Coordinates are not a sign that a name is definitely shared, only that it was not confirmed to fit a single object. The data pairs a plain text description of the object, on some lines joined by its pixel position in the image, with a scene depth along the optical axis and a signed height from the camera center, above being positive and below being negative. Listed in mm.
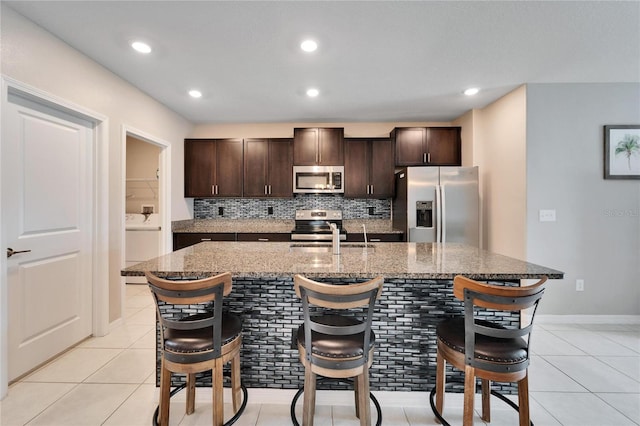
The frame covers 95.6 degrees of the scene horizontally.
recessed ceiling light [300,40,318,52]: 2273 +1336
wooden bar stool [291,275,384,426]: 1317 -629
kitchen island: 1829 -683
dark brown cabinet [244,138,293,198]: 4375 +745
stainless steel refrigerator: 3646 +90
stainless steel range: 4394 -105
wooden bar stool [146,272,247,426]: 1375 -632
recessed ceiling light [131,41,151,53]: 2303 +1348
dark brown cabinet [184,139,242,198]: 4395 +751
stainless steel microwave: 4293 +492
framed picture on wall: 3037 +626
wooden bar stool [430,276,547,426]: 1325 -648
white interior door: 2000 -110
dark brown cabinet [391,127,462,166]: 4203 +966
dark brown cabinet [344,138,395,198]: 4332 +705
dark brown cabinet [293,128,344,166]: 4281 +993
